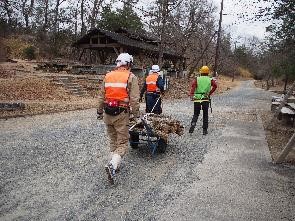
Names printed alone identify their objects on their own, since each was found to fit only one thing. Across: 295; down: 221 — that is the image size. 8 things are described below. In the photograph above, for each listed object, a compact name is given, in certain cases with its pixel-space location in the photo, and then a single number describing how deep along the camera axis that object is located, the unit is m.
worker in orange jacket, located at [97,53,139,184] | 6.42
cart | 7.93
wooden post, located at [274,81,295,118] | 12.09
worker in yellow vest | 11.19
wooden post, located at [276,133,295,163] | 8.03
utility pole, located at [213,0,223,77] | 36.49
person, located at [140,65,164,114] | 10.16
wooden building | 31.28
